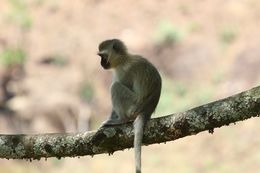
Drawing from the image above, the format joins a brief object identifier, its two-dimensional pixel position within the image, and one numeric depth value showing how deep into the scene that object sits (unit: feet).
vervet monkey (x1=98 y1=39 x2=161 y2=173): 33.71
